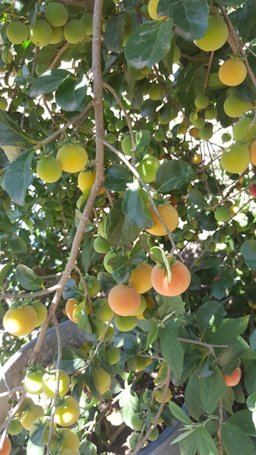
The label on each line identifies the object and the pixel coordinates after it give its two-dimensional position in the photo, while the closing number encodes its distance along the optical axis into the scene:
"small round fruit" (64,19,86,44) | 0.82
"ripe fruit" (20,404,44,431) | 0.78
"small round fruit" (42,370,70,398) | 0.73
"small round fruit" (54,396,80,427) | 0.76
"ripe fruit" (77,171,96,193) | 0.74
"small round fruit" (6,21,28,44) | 0.83
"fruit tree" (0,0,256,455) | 0.62
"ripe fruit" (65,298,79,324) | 0.84
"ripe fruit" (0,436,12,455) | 0.74
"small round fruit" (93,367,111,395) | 0.90
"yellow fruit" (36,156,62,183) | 0.65
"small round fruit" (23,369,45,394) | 0.75
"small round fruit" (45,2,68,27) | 0.82
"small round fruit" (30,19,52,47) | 0.79
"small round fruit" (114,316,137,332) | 0.80
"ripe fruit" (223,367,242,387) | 0.84
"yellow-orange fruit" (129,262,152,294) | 0.70
